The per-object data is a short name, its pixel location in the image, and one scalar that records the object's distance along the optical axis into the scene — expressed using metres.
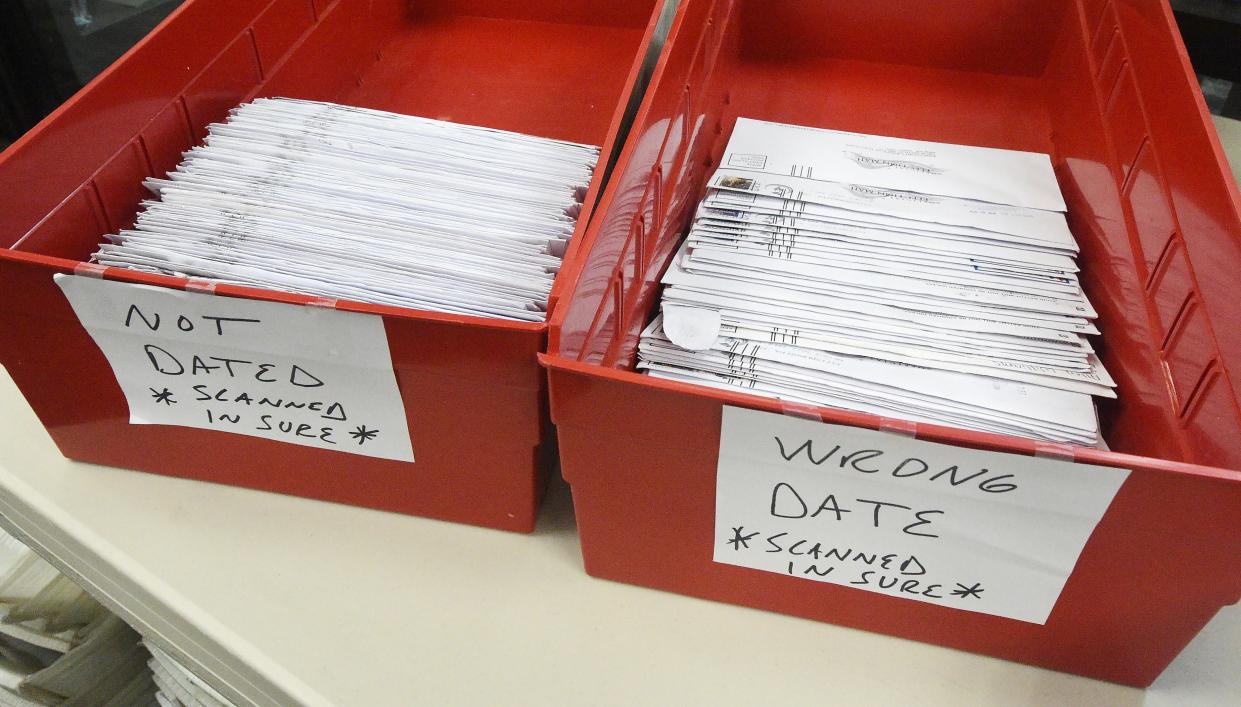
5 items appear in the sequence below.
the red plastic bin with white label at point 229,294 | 0.57
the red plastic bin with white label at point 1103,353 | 0.51
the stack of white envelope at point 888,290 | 0.67
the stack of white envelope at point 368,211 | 0.64
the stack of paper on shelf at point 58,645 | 1.02
